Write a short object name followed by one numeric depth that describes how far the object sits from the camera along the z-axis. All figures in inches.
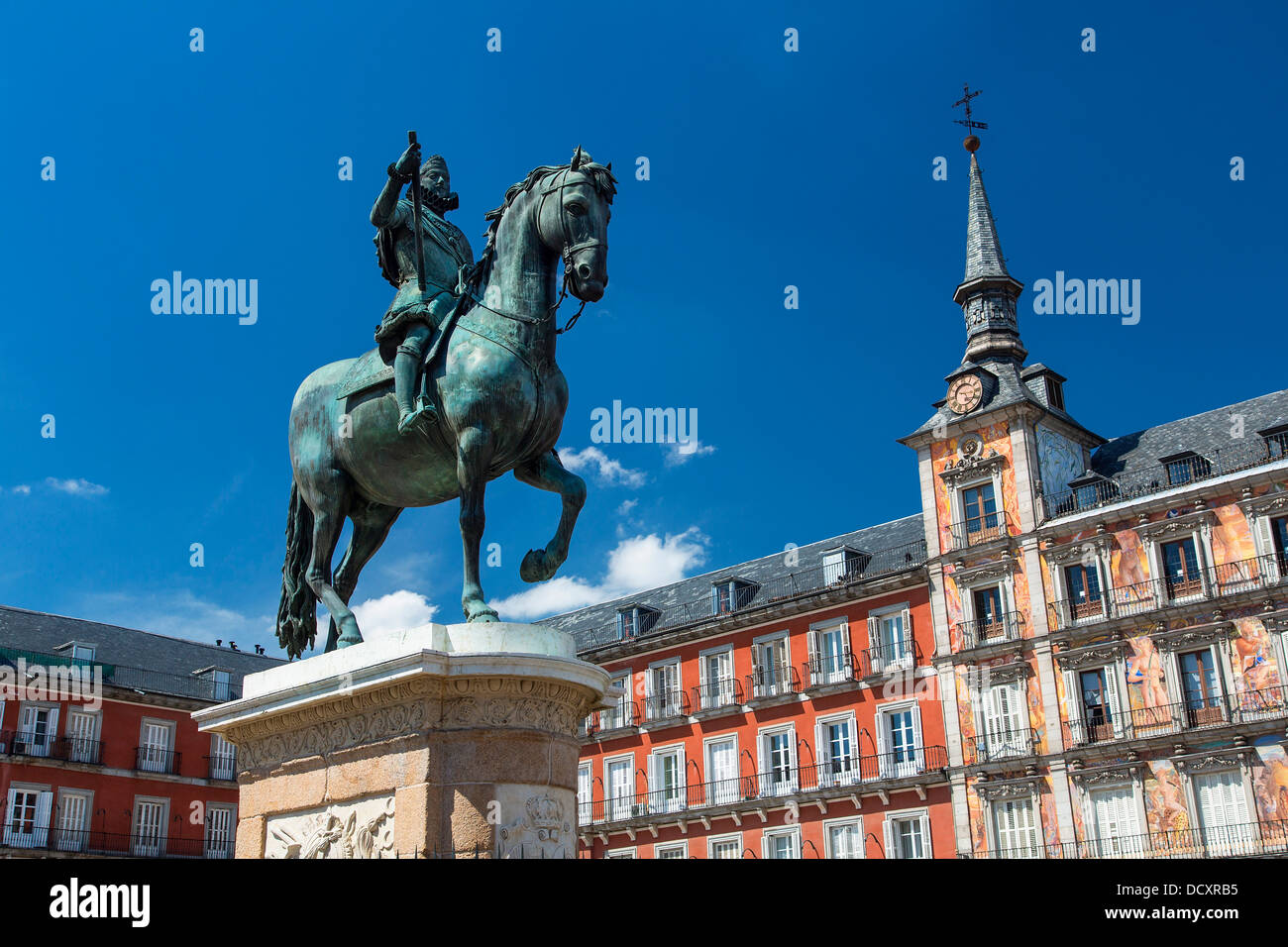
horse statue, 325.1
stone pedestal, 294.2
